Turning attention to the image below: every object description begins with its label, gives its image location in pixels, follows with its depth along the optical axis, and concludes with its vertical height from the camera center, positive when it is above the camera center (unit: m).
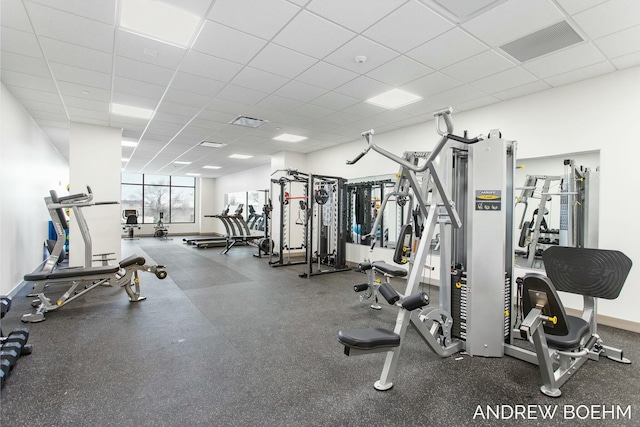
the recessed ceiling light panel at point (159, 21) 2.42 +1.59
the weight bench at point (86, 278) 3.57 -0.88
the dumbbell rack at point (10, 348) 2.23 -1.12
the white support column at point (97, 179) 5.39 +0.53
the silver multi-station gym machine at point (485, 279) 2.11 -0.53
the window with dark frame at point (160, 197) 13.19 +0.56
